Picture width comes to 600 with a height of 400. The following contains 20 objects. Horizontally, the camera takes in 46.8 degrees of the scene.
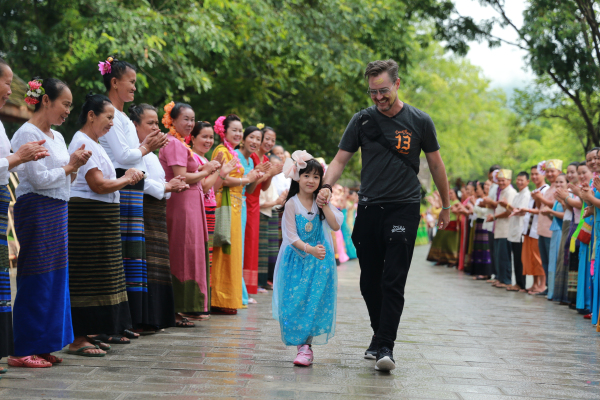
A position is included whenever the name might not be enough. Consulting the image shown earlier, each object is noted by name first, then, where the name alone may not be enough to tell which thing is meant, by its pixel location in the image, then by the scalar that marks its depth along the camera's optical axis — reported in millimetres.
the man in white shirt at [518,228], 12945
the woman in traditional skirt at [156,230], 6461
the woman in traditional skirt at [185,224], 7152
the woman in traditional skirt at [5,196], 4402
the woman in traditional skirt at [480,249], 15797
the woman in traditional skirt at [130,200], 6008
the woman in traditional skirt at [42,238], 4863
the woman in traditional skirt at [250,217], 9000
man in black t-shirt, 5238
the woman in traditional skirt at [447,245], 19562
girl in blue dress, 5297
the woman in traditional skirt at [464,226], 17797
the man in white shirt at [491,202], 14281
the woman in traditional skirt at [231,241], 8180
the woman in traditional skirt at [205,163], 7646
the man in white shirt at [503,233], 13617
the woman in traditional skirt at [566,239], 9867
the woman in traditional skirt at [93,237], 5434
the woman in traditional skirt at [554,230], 11023
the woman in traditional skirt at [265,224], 10836
